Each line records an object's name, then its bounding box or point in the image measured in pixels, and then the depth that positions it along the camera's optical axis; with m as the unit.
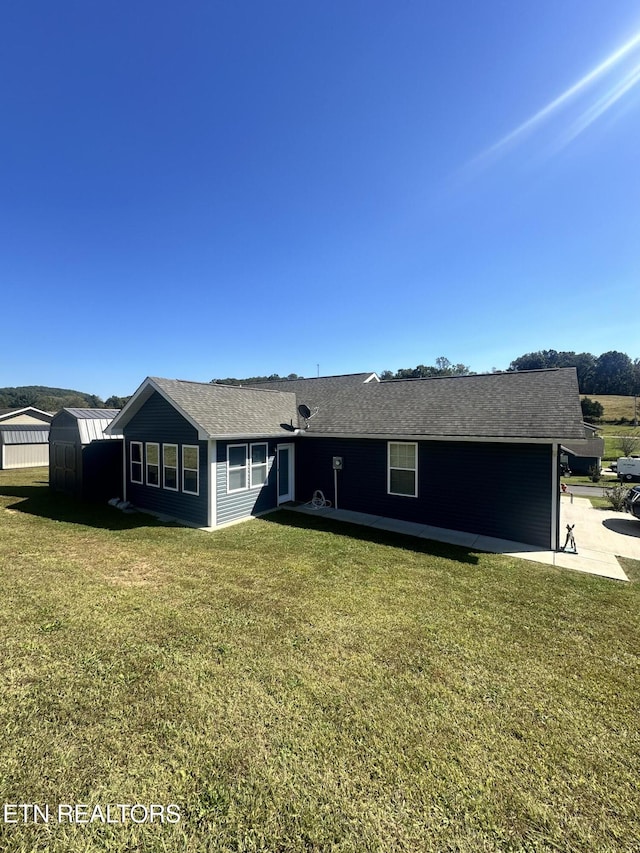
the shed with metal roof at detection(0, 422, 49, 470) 23.30
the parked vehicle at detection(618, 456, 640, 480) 23.86
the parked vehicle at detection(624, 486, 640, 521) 11.15
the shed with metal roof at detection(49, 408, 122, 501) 13.77
